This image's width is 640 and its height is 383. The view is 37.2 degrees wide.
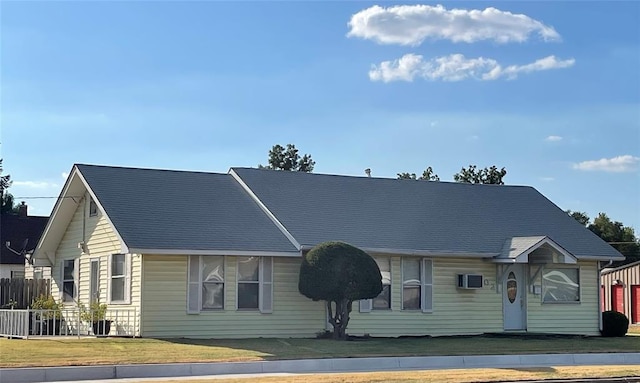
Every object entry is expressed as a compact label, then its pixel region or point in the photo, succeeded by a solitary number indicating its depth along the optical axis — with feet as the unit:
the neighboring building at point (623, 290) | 154.20
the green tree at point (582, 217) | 247.50
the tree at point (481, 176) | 202.59
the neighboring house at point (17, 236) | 155.53
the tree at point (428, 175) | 207.88
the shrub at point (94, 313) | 88.28
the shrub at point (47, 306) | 88.58
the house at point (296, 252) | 85.15
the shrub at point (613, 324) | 105.70
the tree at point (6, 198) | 220.43
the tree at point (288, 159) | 199.00
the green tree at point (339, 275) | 84.53
